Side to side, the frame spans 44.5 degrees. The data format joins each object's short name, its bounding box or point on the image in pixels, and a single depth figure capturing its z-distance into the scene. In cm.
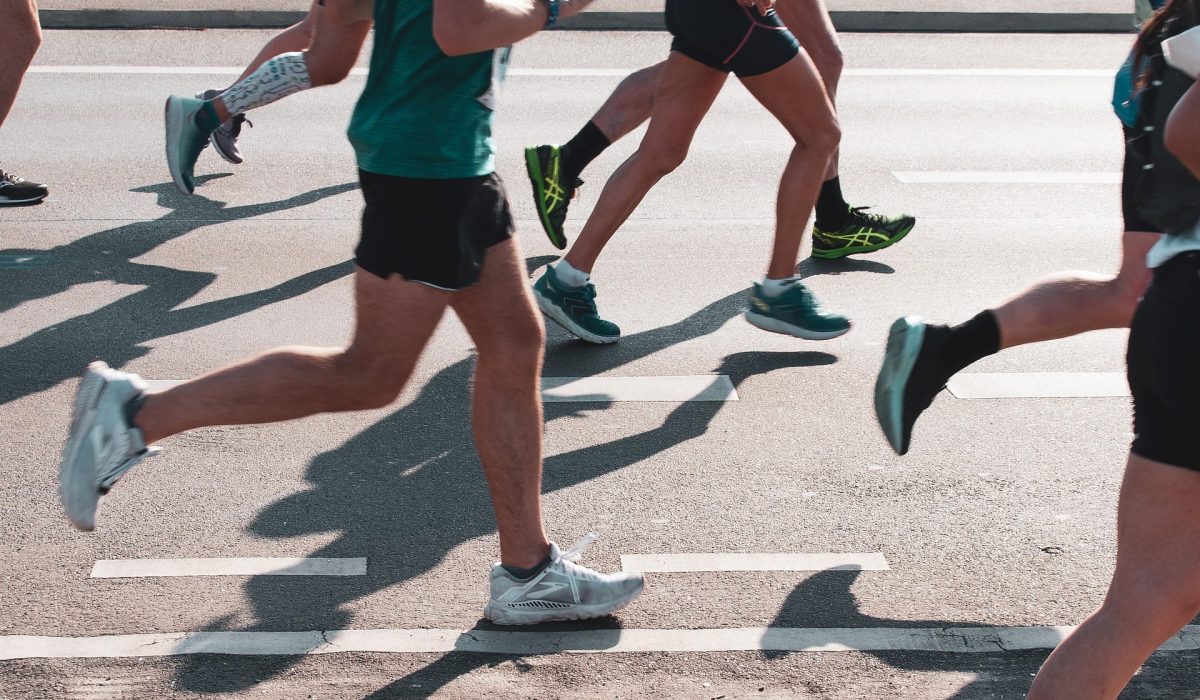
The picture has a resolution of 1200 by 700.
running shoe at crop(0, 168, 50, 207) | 682
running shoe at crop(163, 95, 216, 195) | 643
